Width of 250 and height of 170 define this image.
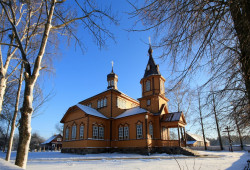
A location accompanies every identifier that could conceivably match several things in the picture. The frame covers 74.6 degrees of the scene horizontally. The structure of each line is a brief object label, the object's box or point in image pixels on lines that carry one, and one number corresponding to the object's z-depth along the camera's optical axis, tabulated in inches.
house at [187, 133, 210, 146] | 1699.8
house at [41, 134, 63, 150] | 1702.8
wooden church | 727.7
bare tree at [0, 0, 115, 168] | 156.3
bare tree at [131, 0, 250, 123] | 118.6
